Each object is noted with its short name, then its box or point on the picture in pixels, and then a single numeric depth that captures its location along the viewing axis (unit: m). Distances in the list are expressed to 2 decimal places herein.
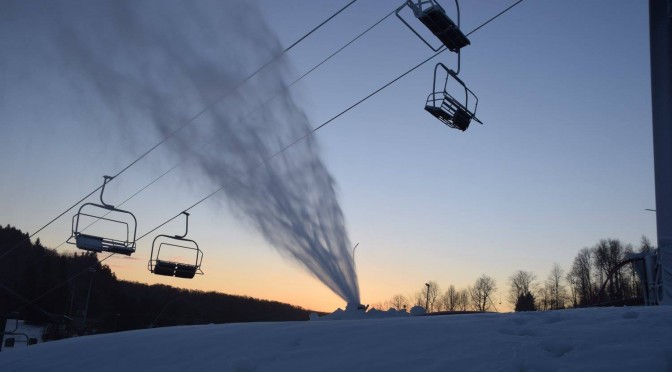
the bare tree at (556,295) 101.88
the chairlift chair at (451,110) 10.52
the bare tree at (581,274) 97.00
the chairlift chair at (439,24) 9.22
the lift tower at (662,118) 10.77
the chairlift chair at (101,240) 16.73
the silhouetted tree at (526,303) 70.88
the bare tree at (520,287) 105.14
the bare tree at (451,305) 110.56
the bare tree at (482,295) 105.69
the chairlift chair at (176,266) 18.77
